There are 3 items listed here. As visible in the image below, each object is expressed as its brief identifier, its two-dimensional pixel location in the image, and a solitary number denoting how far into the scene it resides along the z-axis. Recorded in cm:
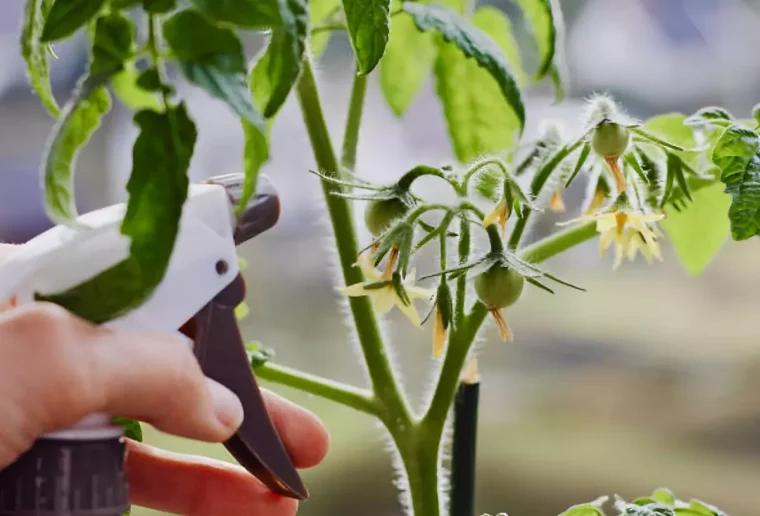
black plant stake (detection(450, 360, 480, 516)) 59
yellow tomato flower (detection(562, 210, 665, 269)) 54
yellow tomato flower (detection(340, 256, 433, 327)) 52
